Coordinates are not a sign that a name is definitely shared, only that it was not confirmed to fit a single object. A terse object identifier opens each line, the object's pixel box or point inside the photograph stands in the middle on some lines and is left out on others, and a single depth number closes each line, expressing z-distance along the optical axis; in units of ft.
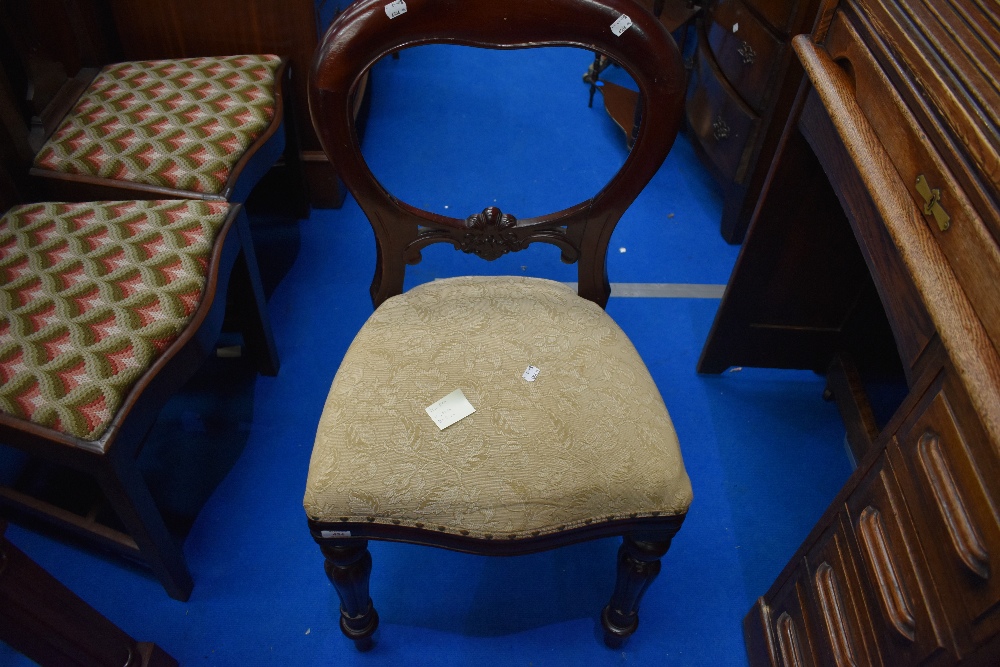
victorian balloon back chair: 3.28
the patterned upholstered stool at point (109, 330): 3.54
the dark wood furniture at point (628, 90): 7.52
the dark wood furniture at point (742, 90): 6.10
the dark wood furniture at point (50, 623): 3.11
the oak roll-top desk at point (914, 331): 2.54
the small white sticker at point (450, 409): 3.45
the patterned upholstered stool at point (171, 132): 5.01
